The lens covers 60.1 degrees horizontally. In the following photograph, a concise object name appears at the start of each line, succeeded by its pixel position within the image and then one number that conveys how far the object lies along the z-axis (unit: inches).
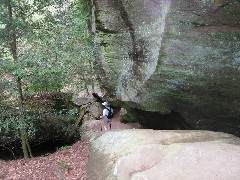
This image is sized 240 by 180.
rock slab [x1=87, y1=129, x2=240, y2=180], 168.3
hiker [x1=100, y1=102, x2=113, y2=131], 384.0
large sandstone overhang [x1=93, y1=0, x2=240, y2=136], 235.1
